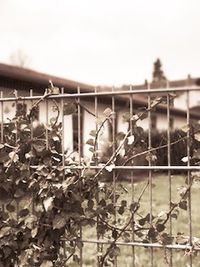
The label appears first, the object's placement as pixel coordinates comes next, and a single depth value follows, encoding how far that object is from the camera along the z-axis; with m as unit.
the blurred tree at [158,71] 66.31
